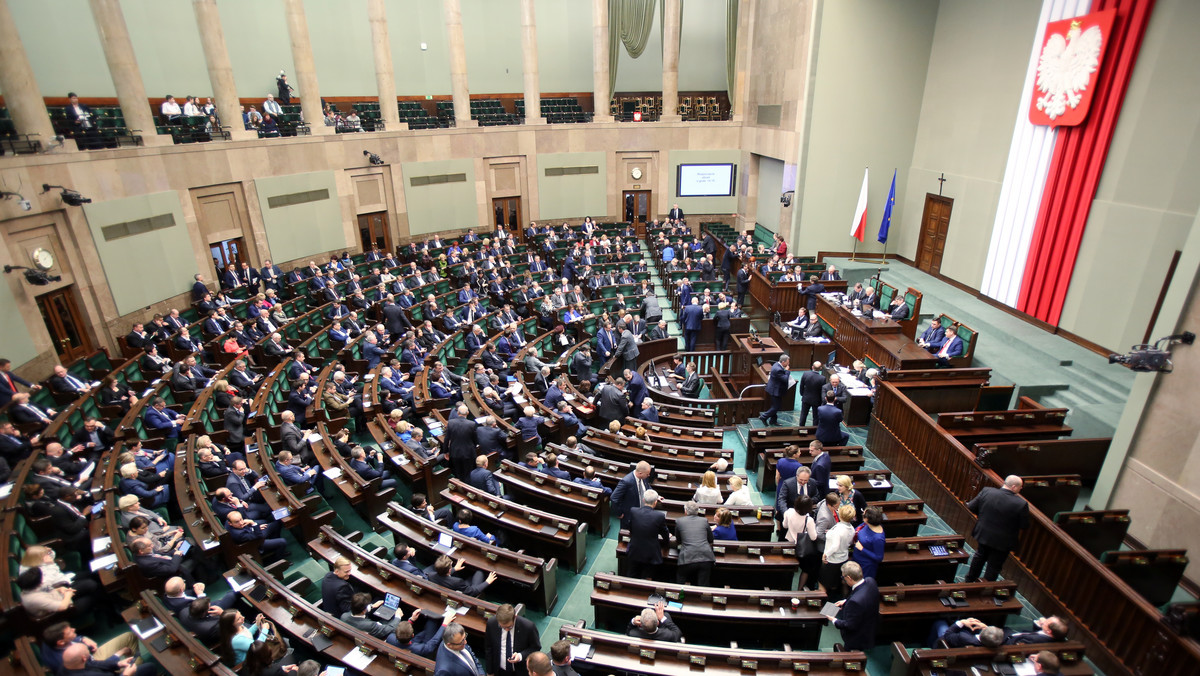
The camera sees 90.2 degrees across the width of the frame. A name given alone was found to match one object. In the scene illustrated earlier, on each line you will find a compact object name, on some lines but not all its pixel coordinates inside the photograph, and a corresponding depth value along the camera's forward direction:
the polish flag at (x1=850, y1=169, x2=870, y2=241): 15.73
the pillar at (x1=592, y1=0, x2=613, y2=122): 20.20
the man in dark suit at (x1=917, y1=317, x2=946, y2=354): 10.27
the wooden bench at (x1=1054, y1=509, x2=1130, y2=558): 6.19
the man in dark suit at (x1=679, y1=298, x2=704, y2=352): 12.44
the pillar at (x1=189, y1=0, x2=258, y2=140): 13.48
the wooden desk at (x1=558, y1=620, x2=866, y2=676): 4.41
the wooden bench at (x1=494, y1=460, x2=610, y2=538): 6.64
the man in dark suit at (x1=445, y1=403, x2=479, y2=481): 7.38
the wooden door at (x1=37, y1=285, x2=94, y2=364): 10.46
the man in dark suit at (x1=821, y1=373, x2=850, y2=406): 8.77
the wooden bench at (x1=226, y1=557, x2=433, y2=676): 4.43
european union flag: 16.00
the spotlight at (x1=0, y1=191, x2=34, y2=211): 9.40
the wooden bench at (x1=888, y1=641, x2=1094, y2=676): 4.45
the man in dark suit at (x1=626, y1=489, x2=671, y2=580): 5.48
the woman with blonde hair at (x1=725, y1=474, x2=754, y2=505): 6.27
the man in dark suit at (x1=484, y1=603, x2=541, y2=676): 4.39
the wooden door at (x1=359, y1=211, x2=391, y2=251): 18.19
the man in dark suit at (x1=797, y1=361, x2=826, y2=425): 9.02
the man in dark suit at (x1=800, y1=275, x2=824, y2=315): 13.29
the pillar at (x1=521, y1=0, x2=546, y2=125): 19.09
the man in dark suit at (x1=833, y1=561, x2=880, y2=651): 4.68
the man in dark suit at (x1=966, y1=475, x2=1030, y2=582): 5.63
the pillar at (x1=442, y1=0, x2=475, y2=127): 18.14
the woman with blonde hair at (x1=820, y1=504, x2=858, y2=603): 5.30
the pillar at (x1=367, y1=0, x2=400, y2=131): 16.86
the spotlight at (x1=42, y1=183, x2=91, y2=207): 10.45
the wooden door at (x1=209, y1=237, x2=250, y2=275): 14.37
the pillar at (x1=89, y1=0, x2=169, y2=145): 11.90
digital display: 22.19
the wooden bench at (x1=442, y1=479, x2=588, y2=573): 6.09
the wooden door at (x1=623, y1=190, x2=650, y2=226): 22.56
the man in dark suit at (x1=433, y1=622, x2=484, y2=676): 4.04
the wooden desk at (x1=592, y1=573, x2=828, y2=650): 4.97
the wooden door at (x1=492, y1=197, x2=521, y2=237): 21.03
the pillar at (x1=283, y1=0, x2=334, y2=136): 15.30
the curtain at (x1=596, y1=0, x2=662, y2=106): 21.20
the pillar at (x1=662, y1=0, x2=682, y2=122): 20.48
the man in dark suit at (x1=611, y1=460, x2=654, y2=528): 6.00
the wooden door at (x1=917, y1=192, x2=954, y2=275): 14.64
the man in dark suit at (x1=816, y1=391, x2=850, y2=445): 7.97
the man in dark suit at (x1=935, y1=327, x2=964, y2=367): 9.90
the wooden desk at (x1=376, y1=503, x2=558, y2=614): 5.53
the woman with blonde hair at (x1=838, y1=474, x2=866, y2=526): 5.62
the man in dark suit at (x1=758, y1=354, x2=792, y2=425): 9.24
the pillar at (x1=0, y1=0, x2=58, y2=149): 10.12
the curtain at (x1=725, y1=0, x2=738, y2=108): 20.95
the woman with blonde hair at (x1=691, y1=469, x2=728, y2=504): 6.10
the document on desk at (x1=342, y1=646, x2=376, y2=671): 4.42
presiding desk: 9.65
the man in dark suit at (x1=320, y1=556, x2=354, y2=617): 5.12
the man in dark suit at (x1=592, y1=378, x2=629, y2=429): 8.84
